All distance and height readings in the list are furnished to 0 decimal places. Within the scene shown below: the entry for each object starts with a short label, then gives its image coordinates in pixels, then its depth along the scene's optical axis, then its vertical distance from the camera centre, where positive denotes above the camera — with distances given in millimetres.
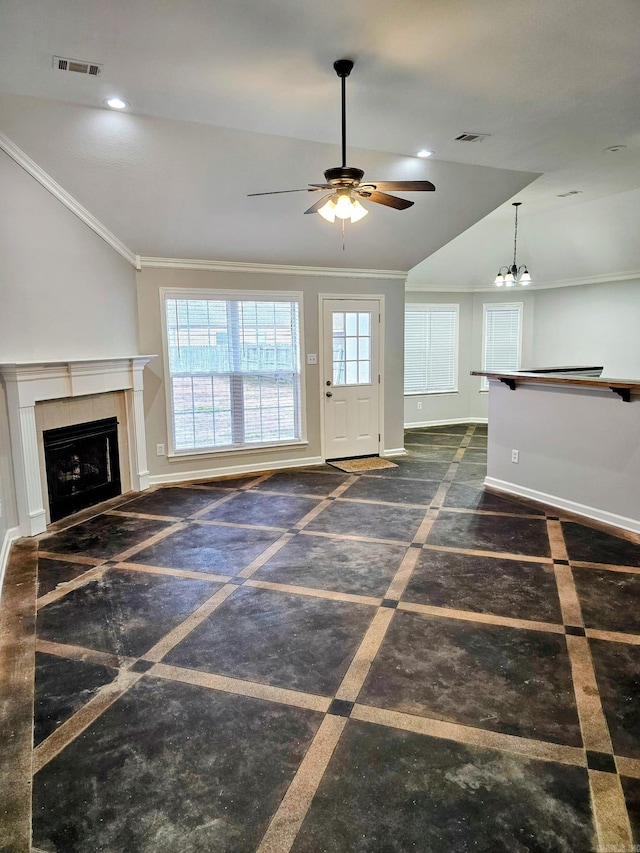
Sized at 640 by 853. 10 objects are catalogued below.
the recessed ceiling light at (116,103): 3285 +1636
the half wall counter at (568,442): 4012 -772
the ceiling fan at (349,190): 2803 +929
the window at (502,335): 8781 +325
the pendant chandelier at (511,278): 6684 +992
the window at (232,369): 5688 -142
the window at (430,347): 8727 +135
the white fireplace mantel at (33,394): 4004 -299
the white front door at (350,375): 6410 -249
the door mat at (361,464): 6270 -1354
